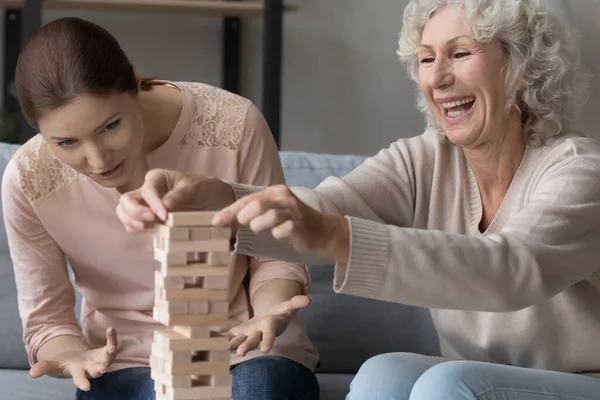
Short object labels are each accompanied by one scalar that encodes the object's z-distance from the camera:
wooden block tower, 1.76
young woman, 2.30
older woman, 1.89
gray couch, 2.75
